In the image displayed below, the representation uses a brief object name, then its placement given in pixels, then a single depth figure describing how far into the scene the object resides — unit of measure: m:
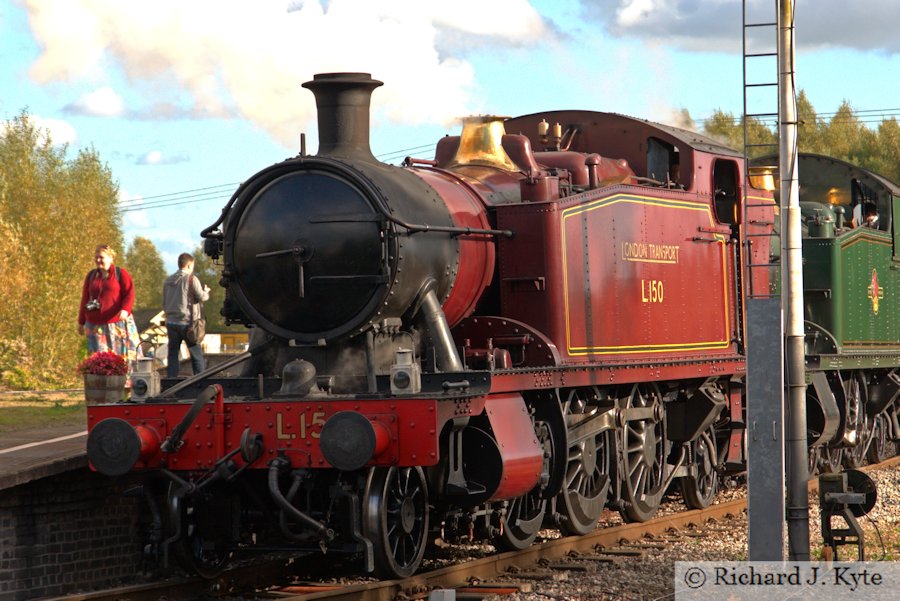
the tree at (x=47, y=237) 35.94
